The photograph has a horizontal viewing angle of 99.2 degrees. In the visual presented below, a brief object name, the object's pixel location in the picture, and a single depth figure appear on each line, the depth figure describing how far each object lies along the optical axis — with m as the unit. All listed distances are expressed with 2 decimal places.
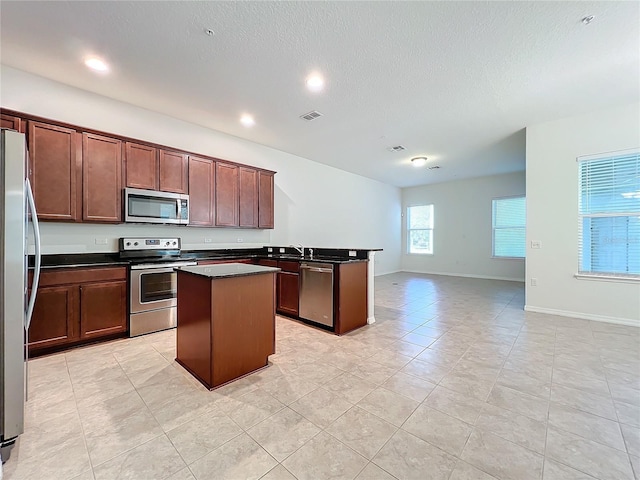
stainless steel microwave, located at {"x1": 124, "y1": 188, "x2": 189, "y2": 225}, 3.50
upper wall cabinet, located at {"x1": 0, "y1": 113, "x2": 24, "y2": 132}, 2.72
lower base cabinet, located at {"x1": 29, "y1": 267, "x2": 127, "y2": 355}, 2.74
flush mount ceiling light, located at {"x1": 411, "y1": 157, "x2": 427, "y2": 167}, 6.27
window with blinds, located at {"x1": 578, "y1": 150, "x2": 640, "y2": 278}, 3.88
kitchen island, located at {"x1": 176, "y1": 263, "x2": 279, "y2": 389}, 2.18
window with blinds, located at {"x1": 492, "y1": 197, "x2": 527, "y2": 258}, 7.57
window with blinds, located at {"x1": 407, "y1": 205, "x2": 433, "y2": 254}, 9.38
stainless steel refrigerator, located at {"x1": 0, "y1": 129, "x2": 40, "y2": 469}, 1.51
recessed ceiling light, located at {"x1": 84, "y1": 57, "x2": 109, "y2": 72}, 2.81
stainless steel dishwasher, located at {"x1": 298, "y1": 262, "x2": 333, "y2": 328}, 3.48
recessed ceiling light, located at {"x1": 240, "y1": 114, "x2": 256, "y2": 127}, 4.16
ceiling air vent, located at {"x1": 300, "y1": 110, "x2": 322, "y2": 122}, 4.00
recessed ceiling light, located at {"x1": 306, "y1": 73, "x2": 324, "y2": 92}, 3.10
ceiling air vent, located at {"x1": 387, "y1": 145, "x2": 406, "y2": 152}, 5.53
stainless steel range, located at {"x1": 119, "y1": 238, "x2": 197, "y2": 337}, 3.31
